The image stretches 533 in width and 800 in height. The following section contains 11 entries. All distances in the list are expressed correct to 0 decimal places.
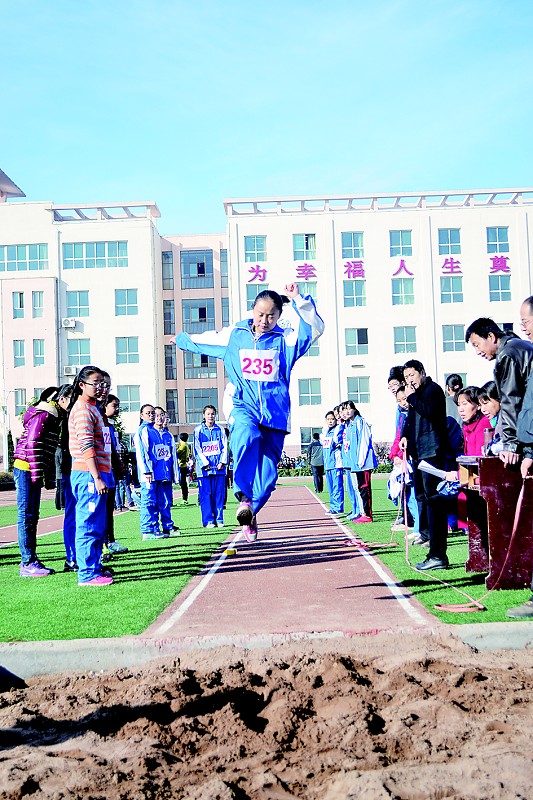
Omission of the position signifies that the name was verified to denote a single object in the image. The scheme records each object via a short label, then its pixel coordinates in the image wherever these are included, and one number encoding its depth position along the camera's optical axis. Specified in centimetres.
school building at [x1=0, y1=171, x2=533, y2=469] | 6109
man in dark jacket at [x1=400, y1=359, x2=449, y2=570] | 832
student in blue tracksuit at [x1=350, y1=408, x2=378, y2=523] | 1493
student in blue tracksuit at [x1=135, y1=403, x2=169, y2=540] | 1374
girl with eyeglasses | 855
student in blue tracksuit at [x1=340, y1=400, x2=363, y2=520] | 1555
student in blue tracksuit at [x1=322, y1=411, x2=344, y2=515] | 1752
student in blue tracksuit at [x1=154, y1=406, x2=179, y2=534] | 1412
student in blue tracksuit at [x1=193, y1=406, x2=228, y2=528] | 1506
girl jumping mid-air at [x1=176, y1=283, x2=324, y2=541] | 750
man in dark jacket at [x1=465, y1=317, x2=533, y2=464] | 662
